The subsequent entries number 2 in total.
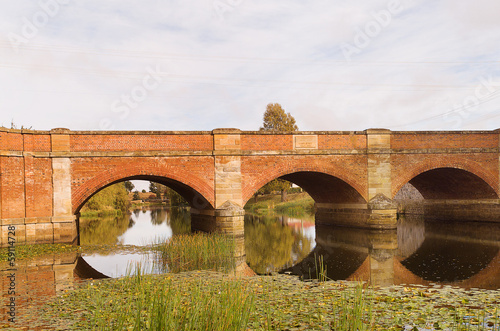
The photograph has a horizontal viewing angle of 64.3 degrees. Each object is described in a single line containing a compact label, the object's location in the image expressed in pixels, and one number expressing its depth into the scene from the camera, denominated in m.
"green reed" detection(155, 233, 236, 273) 11.27
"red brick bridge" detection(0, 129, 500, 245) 15.78
